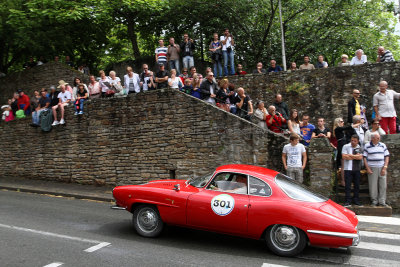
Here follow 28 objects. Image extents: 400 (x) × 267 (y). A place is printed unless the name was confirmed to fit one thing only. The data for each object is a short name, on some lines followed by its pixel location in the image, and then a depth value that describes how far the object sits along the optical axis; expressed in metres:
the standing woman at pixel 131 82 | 13.55
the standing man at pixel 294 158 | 9.90
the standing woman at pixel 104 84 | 14.18
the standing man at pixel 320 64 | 14.96
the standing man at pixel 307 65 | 14.61
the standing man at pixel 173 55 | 15.97
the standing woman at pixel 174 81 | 12.86
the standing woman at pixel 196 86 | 12.36
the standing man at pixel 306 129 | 11.33
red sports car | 6.33
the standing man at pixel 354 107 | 11.56
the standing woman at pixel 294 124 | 11.30
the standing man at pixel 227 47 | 15.30
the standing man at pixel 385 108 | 11.50
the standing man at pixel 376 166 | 9.61
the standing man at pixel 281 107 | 12.08
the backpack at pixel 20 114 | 16.83
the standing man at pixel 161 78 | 13.13
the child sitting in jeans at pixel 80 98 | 14.17
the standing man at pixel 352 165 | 9.66
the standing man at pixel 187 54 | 15.77
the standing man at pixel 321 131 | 11.12
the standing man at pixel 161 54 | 15.81
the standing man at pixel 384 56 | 13.70
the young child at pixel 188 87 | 12.42
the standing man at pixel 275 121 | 11.70
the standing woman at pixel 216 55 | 15.41
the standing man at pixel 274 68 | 15.06
